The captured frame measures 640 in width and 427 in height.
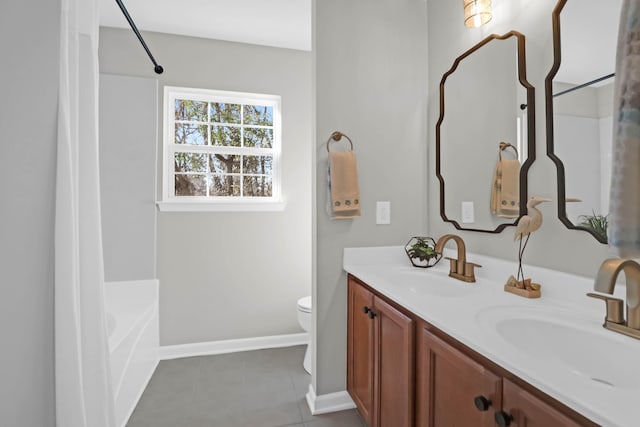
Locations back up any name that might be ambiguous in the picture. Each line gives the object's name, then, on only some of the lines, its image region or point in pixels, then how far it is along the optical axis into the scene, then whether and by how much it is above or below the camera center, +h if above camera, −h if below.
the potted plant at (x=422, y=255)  1.76 -0.25
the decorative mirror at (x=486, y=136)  1.37 +0.36
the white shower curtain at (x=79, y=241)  0.80 -0.08
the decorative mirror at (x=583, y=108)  1.06 +0.37
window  2.68 +0.53
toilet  2.35 -0.82
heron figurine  1.22 -0.04
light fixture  1.51 +0.95
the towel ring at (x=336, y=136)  1.84 +0.43
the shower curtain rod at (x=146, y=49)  1.72 +1.09
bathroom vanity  0.64 -0.39
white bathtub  1.74 -0.79
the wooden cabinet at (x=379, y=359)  1.20 -0.66
